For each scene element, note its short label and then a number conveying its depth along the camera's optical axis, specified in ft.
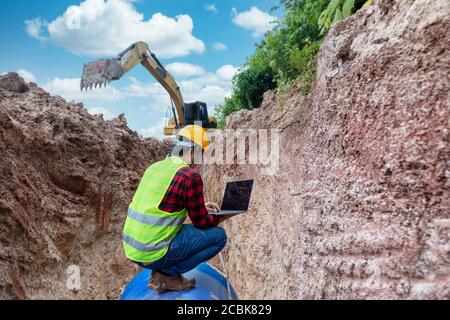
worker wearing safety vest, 11.01
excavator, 33.24
